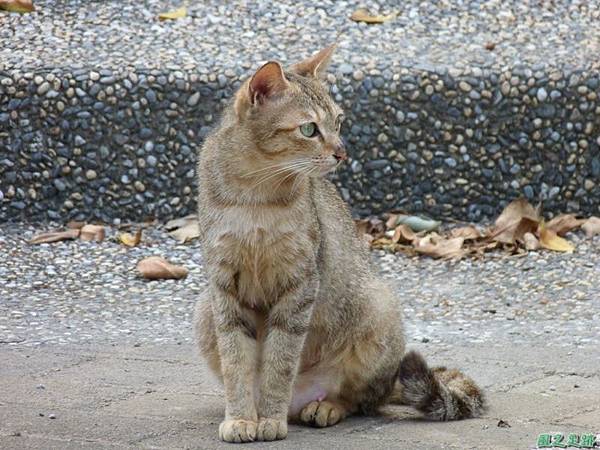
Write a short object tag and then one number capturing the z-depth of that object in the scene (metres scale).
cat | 7.72
